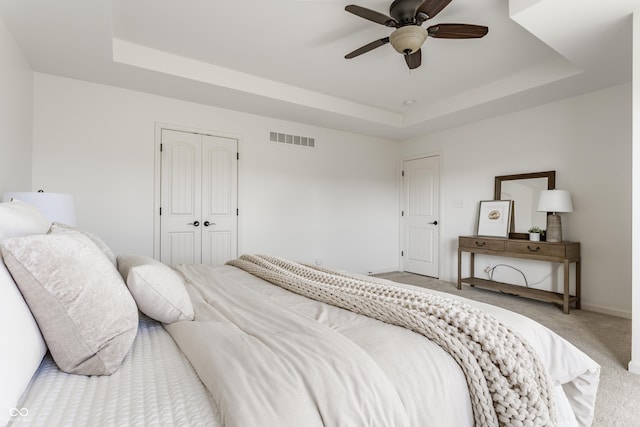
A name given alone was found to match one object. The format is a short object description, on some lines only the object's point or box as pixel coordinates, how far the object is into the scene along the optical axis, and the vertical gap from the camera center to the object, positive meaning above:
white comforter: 0.75 -0.42
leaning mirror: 3.91 +0.23
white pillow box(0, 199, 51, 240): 1.03 -0.04
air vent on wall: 4.54 +1.05
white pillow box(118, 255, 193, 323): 1.12 -0.30
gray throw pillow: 0.82 -0.25
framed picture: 4.20 -0.06
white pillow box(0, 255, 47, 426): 0.62 -0.30
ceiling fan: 2.21 +1.34
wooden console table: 3.46 -0.47
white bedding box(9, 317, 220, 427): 0.67 -0.44
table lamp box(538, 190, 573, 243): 3.50 +0.09
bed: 0.72 -0.42
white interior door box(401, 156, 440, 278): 5.16 -0.05
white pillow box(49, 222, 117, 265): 1.46 -0.16
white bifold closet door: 3.78 +0.15
